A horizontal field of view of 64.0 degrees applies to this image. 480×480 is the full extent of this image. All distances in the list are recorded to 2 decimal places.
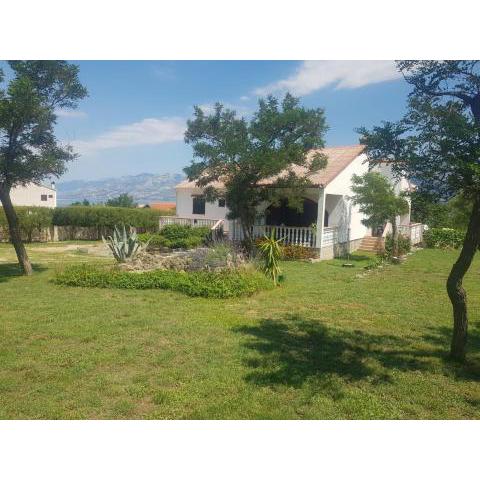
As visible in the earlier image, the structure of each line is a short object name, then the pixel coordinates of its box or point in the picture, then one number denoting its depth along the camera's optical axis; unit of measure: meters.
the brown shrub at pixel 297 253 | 16.62
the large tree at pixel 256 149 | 15.30
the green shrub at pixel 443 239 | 22.73
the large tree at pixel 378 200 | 16.70
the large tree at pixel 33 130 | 10.30
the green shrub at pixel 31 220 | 22.81
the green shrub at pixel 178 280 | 9.34
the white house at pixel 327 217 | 17.31
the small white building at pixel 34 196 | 51.78
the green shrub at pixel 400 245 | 18.86
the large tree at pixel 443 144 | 4.31
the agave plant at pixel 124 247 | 12.34
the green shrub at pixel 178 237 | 18.04
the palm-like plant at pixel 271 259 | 11.13
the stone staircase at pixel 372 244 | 20.53
